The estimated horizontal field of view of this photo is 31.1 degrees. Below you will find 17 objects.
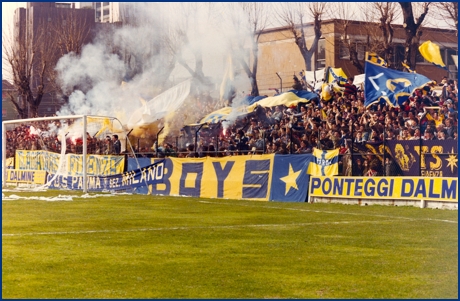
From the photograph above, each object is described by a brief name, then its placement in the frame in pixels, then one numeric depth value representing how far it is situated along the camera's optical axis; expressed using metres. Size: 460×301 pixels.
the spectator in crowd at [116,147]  37.38
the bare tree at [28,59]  57.22
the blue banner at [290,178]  27.08
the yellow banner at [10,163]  43.61
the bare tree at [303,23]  36.78
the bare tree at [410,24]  33.34
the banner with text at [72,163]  36.78
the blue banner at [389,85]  27.72
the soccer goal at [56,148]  37.88
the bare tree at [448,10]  34.91
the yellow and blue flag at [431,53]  26.70
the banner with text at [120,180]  33.59
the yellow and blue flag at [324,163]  26.11
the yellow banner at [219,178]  28.69
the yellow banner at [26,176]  40.06
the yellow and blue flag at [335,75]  35.27
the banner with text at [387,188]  22.56
